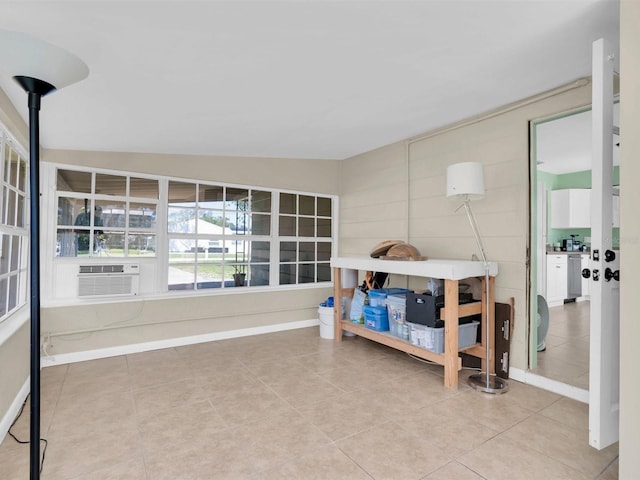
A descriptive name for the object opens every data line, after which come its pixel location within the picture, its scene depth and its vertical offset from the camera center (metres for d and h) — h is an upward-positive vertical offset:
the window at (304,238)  5.04 +0.02
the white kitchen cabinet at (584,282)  6.43 -0.76
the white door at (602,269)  1.87 -0.14
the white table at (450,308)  2.96 -0.59
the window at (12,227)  2.41 +0.08
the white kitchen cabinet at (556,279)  6.20 -0.67
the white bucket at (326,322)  4.40 -1.03
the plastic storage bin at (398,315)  3.45 -0.75
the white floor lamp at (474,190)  2.96 +0.43
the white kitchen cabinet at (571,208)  6.70 +0.63
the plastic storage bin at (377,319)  3.69 -0.82
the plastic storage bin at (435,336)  3.11 -0.86
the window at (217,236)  4.22 +0.04
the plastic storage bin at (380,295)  3.78 -0.58
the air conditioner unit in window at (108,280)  3.58 -0.43
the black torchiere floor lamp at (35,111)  1.38 +0.53
